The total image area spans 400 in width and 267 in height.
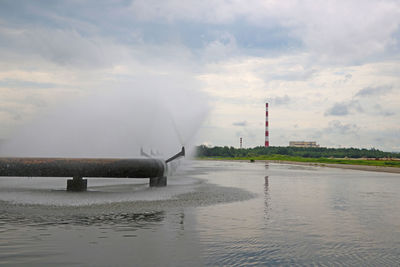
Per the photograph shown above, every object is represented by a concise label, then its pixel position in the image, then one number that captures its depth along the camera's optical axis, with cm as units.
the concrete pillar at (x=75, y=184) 2089
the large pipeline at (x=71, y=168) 2042
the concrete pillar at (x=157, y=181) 2398
